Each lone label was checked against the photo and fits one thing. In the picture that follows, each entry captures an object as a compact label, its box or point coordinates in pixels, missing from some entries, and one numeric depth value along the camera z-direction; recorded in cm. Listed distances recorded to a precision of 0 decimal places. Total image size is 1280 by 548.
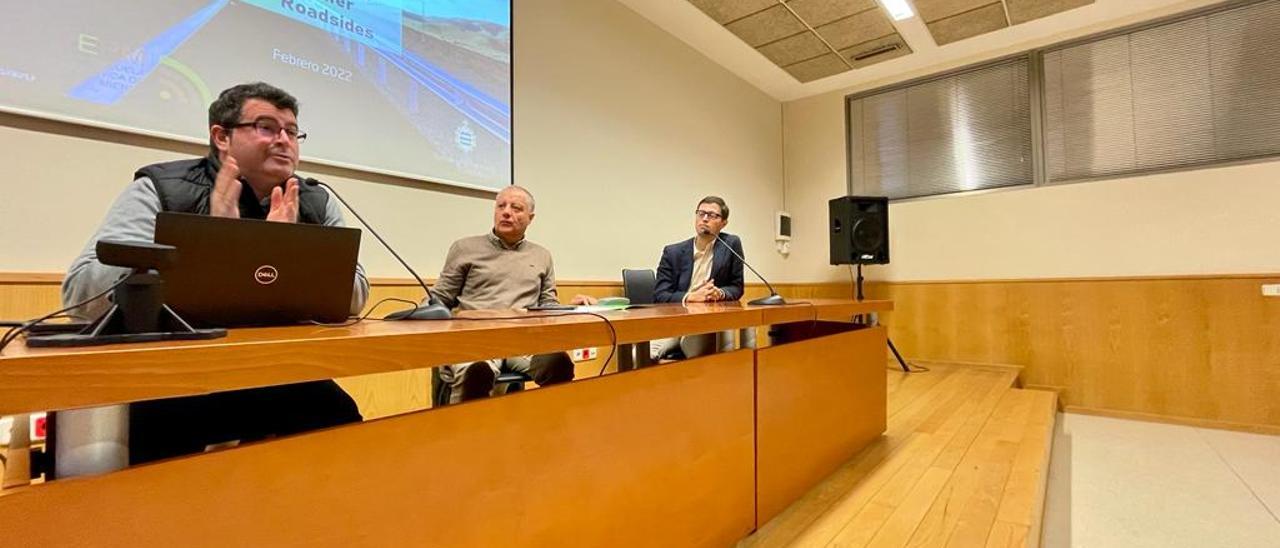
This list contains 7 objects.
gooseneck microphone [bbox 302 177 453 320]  102
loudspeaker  397
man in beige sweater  215
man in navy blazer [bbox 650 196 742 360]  270
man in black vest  84
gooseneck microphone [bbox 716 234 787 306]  162
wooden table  50
